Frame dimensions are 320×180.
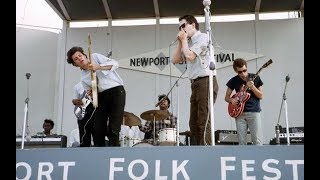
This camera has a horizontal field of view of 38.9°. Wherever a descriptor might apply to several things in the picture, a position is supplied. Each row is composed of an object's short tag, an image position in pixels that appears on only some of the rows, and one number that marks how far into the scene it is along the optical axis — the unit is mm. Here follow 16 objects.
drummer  6379
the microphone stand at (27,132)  5463
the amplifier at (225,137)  6711
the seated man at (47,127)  7520
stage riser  2541
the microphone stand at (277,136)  6266
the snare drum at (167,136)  5668
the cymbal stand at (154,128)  6250
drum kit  5703
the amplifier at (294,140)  6566
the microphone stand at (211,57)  3308
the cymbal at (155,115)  6114
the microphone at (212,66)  3320
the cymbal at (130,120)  6180
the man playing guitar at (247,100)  4738
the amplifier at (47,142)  6648
